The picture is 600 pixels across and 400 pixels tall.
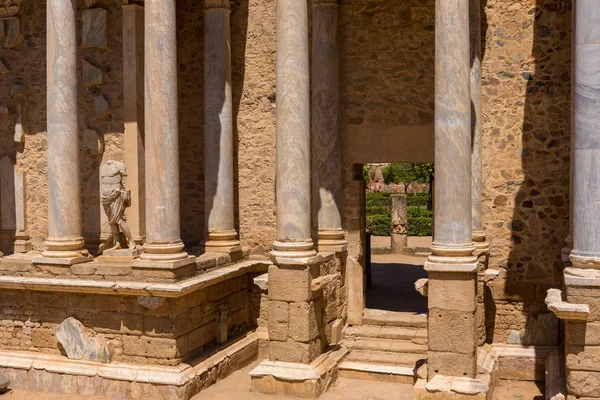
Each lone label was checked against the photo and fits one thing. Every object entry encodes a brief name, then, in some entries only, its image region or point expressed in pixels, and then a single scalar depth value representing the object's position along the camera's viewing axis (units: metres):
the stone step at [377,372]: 9.34
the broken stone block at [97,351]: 9.05
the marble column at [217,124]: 11.20
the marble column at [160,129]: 9.26
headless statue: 9.59
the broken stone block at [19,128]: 12.49
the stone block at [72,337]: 9.16
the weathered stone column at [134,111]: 11.28
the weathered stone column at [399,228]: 23.09
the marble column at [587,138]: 7.39
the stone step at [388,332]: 10.25
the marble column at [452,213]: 8.01
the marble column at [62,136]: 9.73
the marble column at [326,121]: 10.93
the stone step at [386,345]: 10.05
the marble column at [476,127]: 10.00
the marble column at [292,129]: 9.00
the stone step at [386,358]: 9.78
